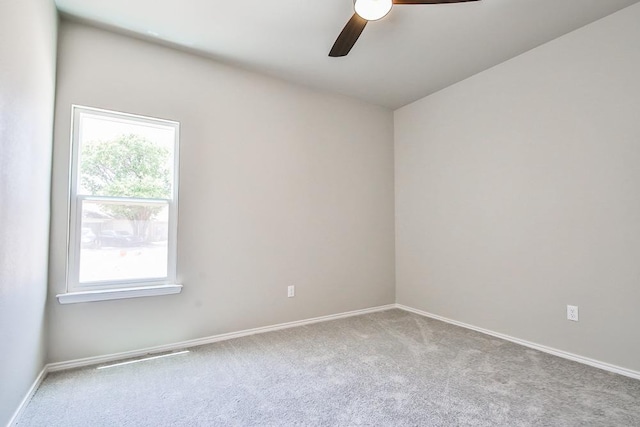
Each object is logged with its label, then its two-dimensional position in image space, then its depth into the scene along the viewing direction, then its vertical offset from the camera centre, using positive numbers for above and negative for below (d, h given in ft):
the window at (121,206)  7.99 +0.55
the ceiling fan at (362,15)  5.92 +4.14
